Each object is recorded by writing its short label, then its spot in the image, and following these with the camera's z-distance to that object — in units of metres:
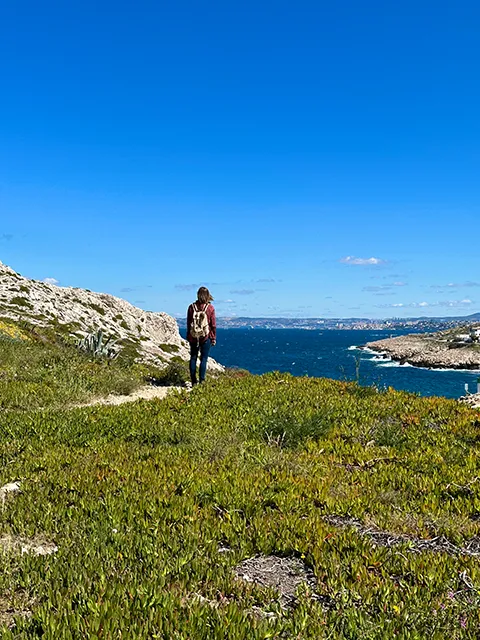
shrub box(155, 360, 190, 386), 17.25
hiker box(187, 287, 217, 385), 14.58
